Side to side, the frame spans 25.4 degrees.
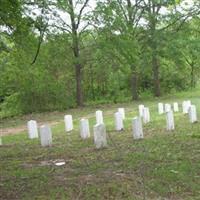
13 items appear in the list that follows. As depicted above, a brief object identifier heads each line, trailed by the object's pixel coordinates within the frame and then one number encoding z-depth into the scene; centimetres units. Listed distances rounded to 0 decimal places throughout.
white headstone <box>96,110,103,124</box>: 1577
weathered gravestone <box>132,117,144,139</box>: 1109
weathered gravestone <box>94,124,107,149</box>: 1009
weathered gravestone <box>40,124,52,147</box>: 1134
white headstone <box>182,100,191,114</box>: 1767
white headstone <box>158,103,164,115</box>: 1914
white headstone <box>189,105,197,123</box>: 1382
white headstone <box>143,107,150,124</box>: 1530
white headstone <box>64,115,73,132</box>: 1483
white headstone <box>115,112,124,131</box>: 1351
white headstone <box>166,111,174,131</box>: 1263
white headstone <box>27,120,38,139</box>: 1378
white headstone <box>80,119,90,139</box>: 1220
